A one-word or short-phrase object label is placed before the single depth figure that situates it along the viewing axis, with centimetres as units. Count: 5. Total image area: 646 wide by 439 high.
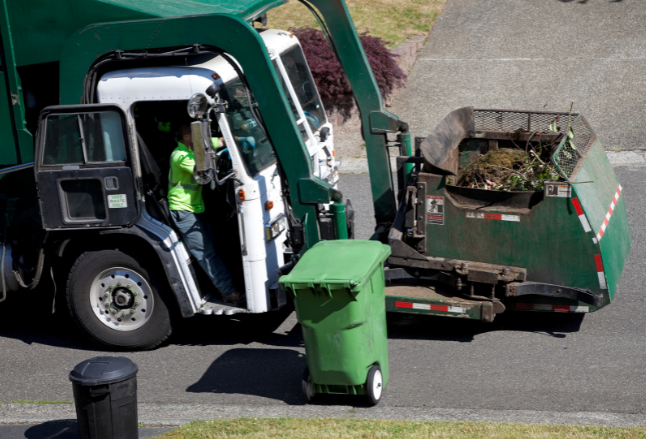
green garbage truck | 1111
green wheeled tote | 954
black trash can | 883
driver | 1167
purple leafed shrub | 2561
